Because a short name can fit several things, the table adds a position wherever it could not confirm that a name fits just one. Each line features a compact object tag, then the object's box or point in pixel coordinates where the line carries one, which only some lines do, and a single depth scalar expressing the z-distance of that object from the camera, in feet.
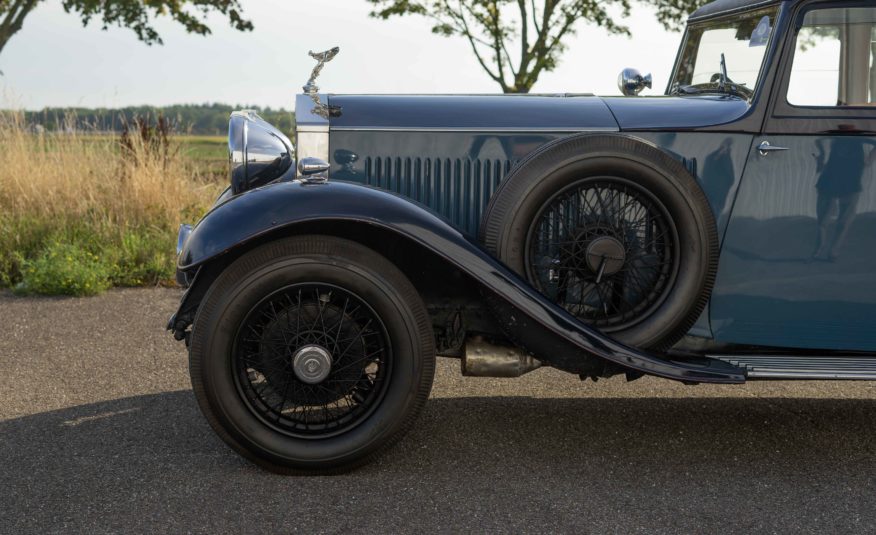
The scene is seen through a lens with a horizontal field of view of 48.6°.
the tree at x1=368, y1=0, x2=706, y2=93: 53.47
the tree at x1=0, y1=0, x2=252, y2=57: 58.65
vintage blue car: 11.51
